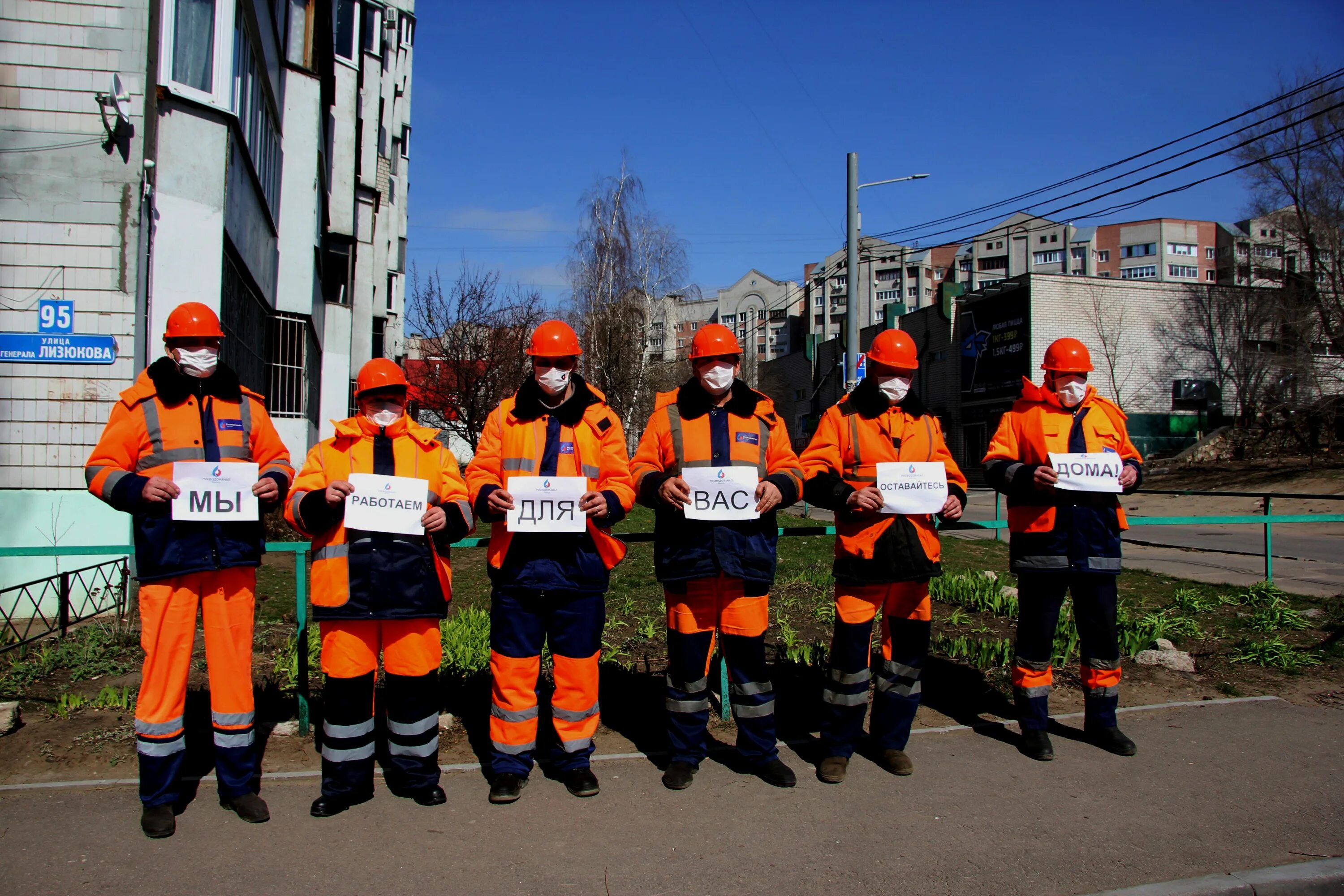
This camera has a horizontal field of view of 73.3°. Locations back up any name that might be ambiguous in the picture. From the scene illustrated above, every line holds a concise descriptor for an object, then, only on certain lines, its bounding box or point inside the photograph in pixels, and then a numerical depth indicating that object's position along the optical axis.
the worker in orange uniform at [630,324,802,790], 4.31
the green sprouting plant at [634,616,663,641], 7.19
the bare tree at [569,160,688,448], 33.78
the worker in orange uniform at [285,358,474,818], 3.92
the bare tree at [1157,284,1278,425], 38.41
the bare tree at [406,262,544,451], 25.83
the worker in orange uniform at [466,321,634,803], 4.17
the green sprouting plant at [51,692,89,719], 5.05
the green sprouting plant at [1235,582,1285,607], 8.55
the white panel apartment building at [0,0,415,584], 7.99
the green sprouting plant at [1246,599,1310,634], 7.56
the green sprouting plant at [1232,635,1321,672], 6.53
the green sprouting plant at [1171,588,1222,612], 8.49
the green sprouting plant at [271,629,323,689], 5.72
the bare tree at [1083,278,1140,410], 37.81
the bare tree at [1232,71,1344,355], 32.06
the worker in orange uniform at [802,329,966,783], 4.46
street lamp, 17.73
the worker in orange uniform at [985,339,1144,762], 4.81
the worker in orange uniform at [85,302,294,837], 3.85
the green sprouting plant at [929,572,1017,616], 8.25
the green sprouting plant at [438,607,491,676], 5.89
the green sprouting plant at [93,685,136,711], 5.21
